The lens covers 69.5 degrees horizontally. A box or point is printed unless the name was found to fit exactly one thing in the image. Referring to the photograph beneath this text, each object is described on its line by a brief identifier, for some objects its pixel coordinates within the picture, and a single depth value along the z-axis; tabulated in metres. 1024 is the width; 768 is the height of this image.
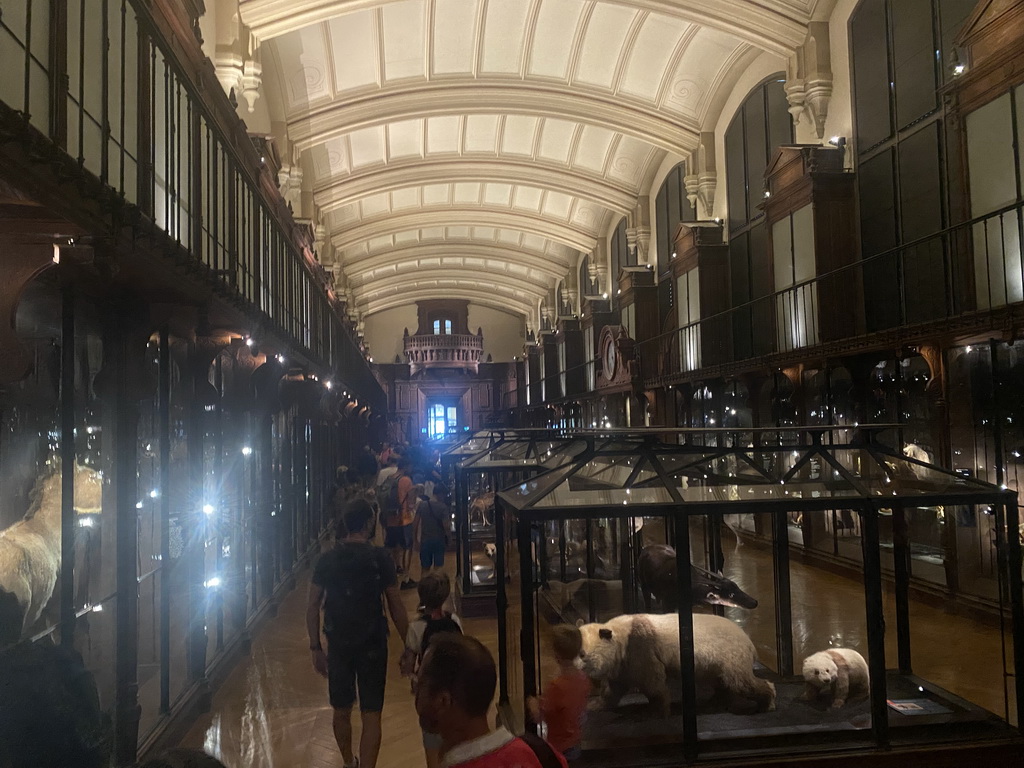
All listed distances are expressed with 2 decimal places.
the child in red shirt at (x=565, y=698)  3.00
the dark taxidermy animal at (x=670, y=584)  4.89
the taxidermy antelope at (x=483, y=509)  11.37
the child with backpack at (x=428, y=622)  3.80
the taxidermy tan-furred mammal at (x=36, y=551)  2.85
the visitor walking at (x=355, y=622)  3.72
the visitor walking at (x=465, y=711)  1.76
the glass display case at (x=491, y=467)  6.93
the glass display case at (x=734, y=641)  3.52
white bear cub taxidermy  3.87
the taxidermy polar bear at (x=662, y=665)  3.81
